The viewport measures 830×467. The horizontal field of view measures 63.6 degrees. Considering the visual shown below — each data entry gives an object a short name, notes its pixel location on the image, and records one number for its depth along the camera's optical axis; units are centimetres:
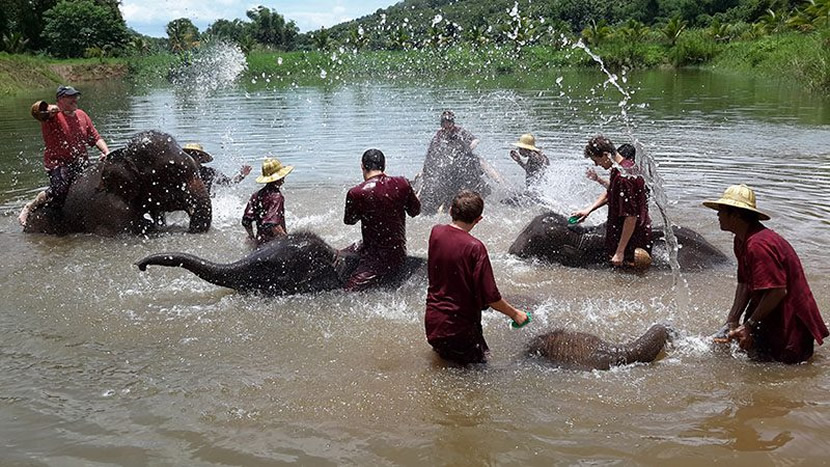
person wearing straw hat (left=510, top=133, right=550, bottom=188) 991
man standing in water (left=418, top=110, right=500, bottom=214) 1009
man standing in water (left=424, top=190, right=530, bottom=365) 450
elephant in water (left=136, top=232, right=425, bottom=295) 645
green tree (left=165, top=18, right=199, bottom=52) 5738
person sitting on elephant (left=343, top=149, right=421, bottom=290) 617
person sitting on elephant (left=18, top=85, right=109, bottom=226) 928
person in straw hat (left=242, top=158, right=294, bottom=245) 718
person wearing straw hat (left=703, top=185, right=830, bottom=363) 451
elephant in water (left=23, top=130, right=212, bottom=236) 908
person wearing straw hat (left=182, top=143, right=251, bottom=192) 975
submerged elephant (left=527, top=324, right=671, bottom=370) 499
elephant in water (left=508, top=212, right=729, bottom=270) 744
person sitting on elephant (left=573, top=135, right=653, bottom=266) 695
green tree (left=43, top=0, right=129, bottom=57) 5738
